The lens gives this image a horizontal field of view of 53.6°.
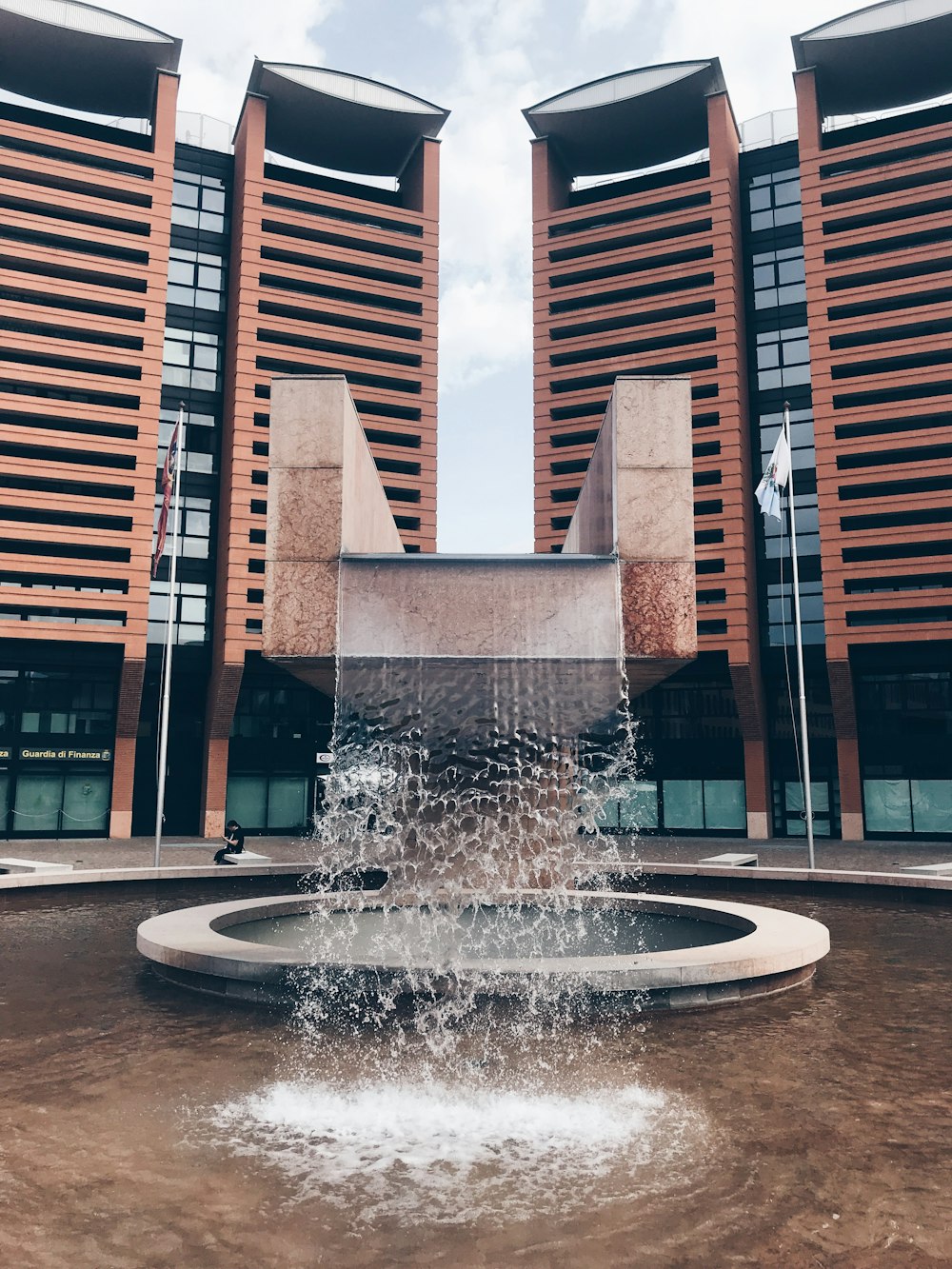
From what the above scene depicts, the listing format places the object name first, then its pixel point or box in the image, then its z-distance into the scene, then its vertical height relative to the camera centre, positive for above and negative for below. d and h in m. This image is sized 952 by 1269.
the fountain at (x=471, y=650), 8.68 +1.17
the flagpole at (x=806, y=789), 23.94 -0.51
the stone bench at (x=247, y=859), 23.02 -2.17
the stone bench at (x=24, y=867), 19.64 -2.03
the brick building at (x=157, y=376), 36.81 +16.55
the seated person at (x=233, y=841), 23.36 -1.73
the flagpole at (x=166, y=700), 23.75 +2.00
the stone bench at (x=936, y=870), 20.06 -2.11
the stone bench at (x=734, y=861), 22.64 -2.16
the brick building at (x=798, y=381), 36.62 +16.38
